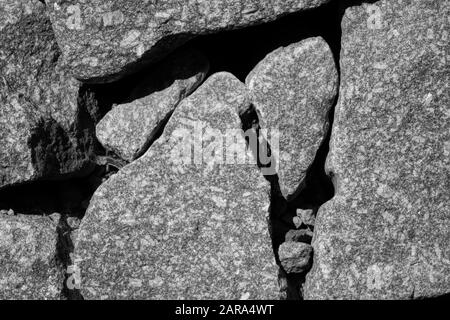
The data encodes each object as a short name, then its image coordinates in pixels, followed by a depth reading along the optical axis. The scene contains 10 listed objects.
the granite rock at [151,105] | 2.60
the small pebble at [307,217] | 2.66
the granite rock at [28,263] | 2.55
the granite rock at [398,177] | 2.47
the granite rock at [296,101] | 2.55
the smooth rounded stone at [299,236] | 2.64
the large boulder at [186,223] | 2.47
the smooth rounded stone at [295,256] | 2.54
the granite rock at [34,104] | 2.55
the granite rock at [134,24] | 2.45
